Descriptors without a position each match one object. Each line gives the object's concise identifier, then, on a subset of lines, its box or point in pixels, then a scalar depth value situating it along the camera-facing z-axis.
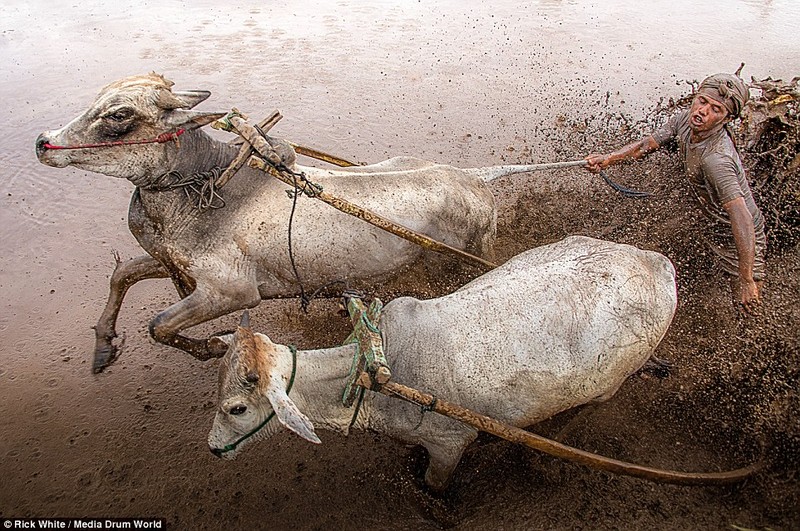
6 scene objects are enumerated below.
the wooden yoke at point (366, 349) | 2.96
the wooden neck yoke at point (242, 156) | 3.79
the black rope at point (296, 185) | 3.75
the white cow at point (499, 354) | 3.30
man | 3.91
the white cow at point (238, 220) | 4.00
